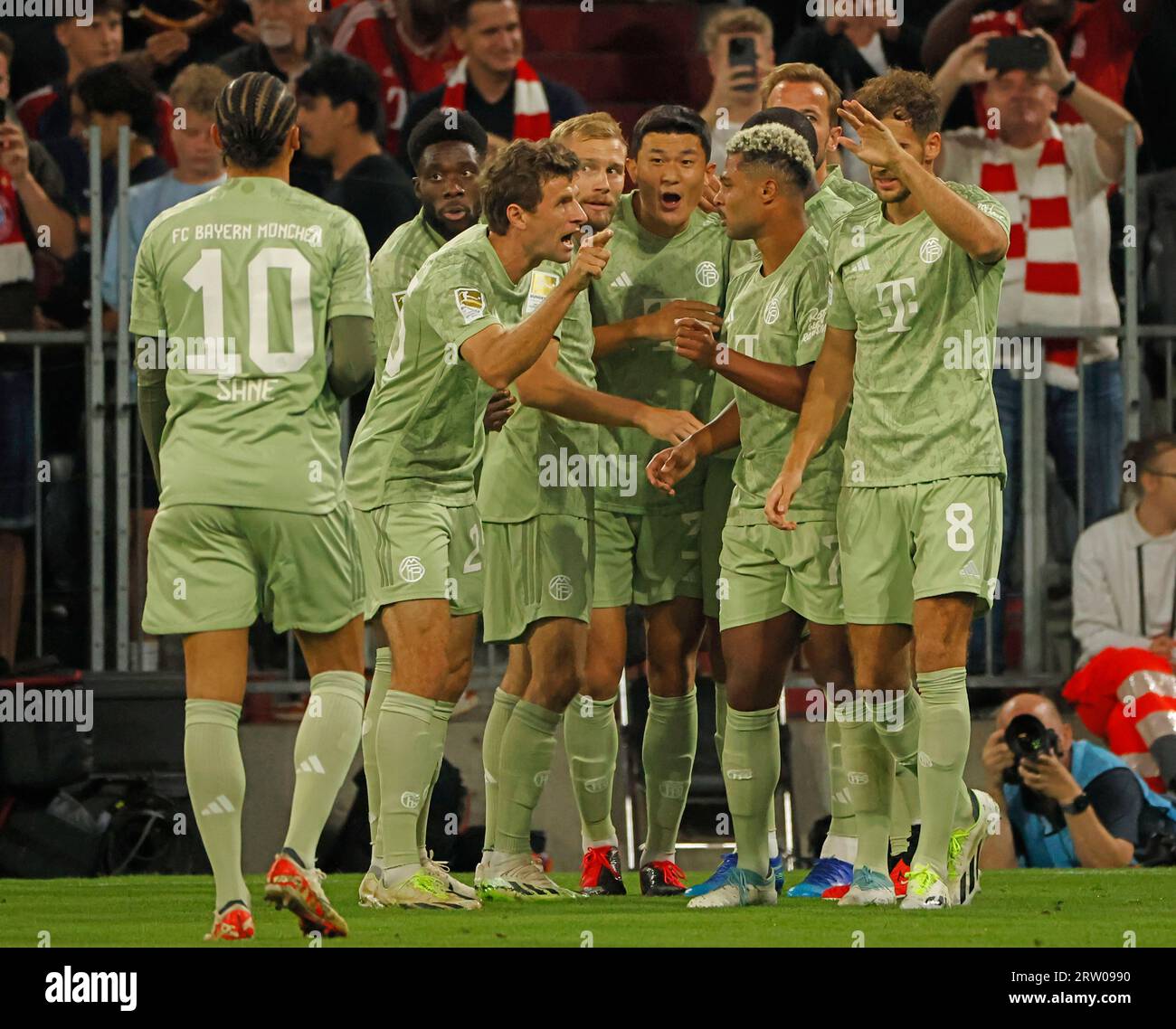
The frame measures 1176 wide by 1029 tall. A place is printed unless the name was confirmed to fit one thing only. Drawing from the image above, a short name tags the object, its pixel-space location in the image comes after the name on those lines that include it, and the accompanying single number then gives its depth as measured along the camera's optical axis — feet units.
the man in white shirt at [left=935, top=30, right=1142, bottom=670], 59.11
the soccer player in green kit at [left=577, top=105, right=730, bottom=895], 44.98
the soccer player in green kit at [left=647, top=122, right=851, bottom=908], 39.60
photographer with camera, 49.96
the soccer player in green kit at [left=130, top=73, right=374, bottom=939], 32.65
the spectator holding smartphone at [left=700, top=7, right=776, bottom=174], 61.87
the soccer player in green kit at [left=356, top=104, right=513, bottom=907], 44.21
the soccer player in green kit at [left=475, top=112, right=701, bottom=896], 42.27
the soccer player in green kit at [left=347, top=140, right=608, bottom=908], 39.32
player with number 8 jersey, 36.73
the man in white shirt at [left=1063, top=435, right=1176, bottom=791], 55.06
